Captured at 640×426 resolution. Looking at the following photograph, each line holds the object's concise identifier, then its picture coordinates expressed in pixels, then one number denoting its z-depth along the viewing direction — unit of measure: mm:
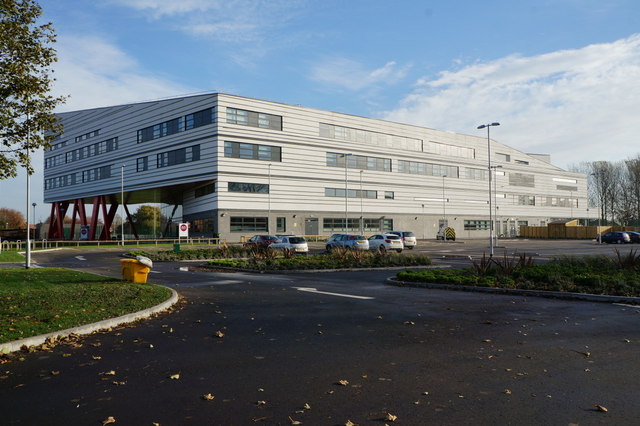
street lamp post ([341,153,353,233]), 61016
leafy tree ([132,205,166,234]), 106750
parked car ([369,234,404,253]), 36156
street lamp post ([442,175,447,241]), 74250
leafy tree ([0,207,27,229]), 98481
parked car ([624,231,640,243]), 58000
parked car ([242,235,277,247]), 35425
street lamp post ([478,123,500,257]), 37244
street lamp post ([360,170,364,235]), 64625
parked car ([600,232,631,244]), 55844
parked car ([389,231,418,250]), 43544
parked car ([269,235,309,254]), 33344
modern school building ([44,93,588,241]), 55062
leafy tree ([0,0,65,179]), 14188
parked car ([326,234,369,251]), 33688
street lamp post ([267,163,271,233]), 56875
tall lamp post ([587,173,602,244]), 91181
